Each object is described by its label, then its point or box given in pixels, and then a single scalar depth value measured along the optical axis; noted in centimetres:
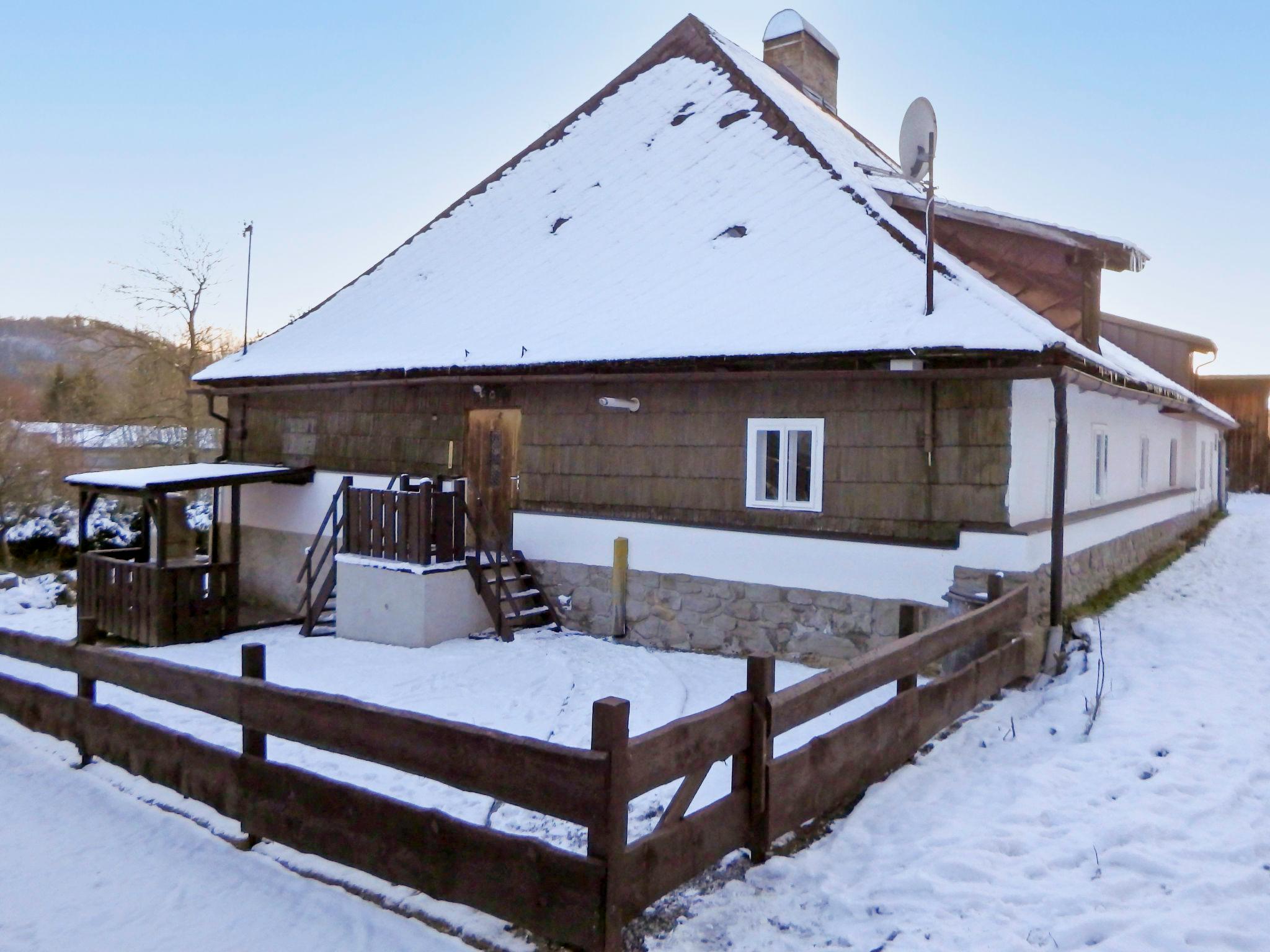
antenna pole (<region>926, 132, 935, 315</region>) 809
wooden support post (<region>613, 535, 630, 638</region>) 1012
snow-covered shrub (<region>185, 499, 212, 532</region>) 2662
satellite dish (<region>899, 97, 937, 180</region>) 877
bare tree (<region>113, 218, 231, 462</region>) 2942
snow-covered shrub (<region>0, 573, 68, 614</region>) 1521
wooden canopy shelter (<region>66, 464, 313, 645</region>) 1099
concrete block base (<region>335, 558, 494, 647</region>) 992
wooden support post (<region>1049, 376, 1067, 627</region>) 824
